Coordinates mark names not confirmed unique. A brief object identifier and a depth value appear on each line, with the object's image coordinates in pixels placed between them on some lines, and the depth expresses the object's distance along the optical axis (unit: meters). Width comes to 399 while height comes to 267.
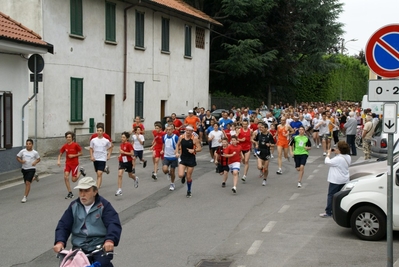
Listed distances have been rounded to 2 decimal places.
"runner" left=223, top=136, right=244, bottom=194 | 16.19
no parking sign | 7.84
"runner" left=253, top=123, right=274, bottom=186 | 17.33
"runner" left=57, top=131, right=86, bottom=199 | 15.12
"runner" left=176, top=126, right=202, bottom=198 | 15.55
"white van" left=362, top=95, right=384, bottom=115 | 35.60
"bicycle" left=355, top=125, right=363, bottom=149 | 29.39
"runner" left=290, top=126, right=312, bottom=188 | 16.72
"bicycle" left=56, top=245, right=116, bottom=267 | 5.91
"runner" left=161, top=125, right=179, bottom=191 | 16.51
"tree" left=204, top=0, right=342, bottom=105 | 40.97
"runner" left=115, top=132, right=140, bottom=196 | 15.78
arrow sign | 7.77
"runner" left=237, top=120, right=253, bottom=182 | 19.03
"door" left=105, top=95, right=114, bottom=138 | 29.39
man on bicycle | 6.08
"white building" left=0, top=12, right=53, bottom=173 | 18.64
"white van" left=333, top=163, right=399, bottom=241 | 10.26
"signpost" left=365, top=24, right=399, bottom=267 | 7.82
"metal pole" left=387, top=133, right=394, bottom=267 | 7.62
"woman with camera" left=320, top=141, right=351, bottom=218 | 12.18
